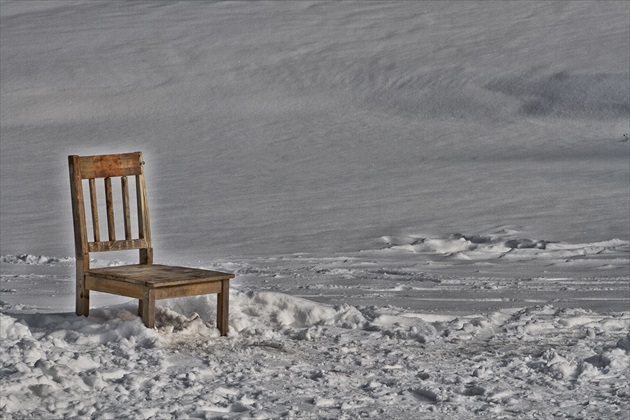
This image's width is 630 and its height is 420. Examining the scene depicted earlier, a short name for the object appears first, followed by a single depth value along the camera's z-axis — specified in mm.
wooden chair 12172
